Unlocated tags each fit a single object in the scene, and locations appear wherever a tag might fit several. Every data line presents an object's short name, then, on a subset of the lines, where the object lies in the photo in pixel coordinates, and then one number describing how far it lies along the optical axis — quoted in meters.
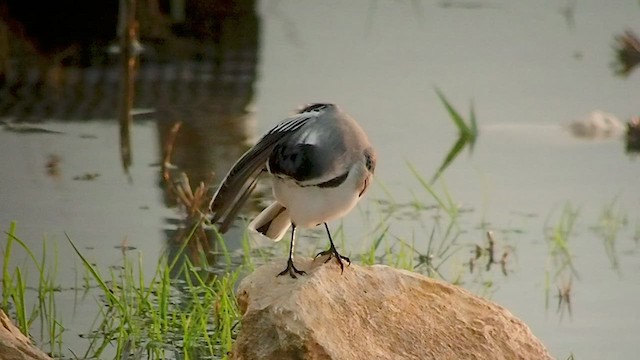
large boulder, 4.62
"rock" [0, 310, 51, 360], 4.85
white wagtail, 4.35
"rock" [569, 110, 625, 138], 9.28
